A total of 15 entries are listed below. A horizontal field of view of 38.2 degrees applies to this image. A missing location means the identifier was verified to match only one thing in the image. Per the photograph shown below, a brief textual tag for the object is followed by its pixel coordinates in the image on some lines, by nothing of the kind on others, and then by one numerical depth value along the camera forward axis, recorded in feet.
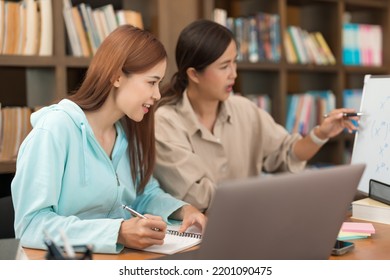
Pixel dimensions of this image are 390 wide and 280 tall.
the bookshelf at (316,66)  11.09
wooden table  4.48
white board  6.02
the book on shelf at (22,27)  8.13
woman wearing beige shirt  7.04
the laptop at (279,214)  3.01
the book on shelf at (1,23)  7.91
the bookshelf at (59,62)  8.27
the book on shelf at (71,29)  8.47
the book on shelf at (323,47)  11.93
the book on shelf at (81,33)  8.59
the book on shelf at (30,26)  8.14
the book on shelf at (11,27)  7.98
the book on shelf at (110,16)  8.97
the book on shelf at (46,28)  8.21
